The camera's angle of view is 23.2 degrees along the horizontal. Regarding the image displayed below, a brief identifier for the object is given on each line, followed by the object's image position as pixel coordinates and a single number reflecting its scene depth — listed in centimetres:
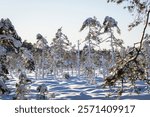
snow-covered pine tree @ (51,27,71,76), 7654
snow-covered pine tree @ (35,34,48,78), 7975
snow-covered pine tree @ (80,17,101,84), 5766
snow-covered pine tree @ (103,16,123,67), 5266
